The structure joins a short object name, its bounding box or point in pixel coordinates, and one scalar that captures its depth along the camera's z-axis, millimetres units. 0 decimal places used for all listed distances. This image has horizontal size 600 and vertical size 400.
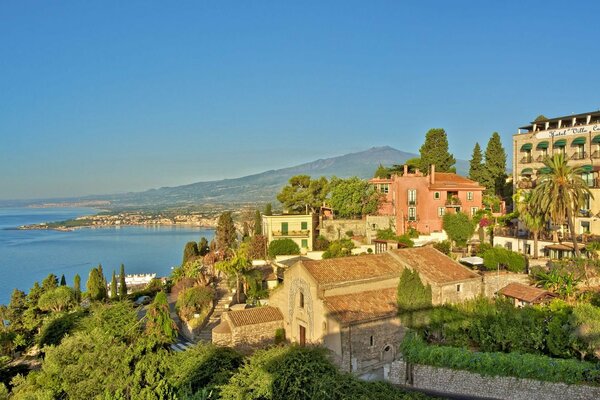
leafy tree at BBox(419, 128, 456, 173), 50750
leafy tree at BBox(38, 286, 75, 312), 34438
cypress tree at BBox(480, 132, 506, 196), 51938
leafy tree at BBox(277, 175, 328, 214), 49219
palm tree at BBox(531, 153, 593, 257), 27391
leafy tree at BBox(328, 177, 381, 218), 43494
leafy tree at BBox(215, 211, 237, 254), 49969
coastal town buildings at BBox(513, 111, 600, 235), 32688
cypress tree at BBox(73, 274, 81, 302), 38212
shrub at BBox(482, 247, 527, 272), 29141
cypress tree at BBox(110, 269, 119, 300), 42625
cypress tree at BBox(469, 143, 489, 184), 52656
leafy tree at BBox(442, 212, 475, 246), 38438
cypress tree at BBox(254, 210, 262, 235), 50719
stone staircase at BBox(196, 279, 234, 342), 27012
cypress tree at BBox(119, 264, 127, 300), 40150
